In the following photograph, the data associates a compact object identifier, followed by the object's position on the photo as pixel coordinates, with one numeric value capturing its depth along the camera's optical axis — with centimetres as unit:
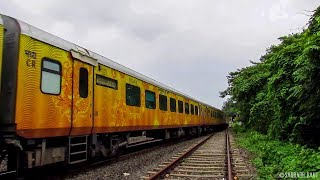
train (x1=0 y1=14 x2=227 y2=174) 731
